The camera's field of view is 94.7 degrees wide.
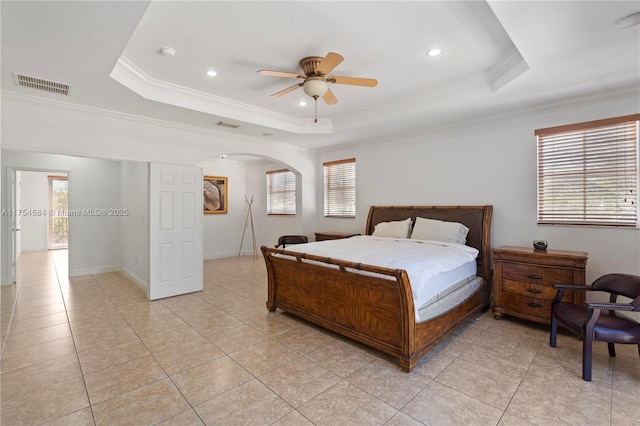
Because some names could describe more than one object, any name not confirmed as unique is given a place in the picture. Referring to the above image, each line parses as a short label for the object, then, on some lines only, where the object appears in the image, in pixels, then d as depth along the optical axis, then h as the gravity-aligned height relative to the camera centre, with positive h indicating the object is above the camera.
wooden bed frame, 2.46 -0.91
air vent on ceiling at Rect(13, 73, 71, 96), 2.85 +1.29
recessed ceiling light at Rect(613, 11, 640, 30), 2.03 +1.34
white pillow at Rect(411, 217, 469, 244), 4.03 -0.29
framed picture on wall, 7.55 +0.42
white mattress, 2.61 -0.74
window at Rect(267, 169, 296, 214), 7.40 +0.49
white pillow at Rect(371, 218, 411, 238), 4.55 -0.29
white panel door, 4.33 -0.30
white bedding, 2.60 -0.47
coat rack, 8.25 -0.35
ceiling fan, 2.75 +1.26
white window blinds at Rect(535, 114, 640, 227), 3.18 +0.43
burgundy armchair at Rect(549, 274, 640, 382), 2.26 -0.91
